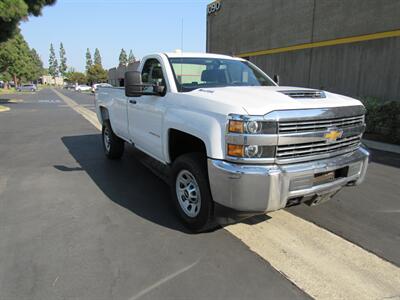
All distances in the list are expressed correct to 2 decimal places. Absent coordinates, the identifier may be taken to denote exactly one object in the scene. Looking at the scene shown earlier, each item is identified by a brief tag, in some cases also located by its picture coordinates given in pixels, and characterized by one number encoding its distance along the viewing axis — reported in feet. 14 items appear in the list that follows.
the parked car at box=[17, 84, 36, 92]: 215.61
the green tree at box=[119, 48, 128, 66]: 390.83
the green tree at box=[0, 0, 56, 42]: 51.75
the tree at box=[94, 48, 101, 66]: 425.69
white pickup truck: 9.96
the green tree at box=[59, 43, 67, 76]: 493.77
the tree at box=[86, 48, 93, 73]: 428.31
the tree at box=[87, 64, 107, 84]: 285.64
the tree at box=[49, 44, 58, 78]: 496.80
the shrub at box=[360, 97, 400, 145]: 30.66
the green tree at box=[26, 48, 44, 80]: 439.26
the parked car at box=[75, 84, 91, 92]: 228.14
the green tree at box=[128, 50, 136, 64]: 396.86
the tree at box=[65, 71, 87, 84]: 382.63
